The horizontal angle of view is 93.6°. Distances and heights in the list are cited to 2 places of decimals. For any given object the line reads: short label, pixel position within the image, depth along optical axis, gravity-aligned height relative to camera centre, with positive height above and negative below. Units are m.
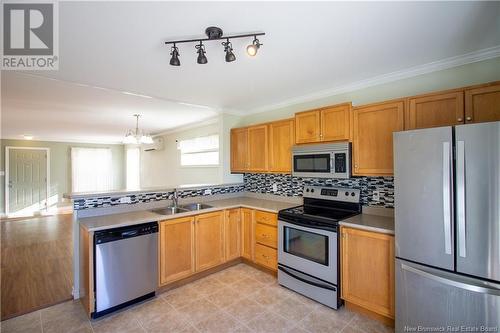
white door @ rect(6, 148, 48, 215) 6.90 -0.38
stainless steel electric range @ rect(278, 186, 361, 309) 2.41 -0.86
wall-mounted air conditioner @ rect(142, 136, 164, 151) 6.66 +0.67
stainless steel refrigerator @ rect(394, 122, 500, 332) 1.52 -0.44
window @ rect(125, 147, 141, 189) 8.16 +0.06
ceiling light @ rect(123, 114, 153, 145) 4.30 +0.54
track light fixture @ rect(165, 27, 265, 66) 1.73 +0.97
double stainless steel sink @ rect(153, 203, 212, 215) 3.14 -0.58
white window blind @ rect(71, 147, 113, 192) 7.91 -0.04
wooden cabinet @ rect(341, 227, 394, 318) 2.12 -0.99
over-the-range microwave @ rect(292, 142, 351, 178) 2.64 +0.07
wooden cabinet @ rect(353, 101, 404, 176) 2.33 +0.32
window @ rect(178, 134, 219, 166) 4.97 +0.38
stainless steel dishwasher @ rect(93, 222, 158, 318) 2.26 -1.00
